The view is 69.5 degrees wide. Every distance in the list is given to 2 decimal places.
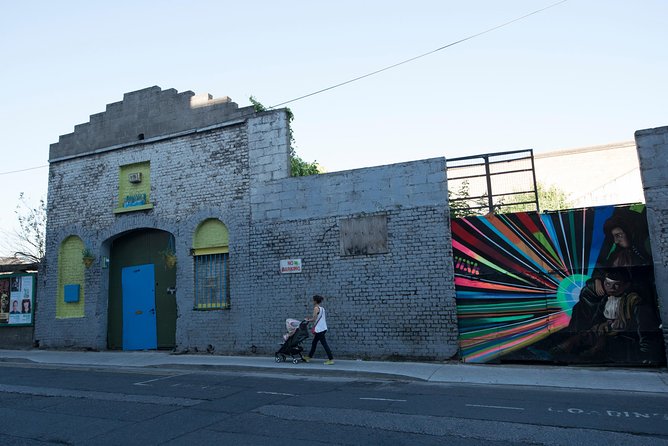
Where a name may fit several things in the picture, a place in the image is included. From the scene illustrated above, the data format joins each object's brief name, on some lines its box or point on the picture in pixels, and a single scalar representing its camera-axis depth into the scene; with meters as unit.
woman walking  10.92
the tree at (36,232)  22.61
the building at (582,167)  30.83
